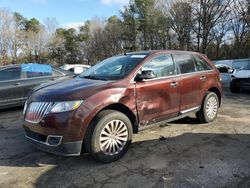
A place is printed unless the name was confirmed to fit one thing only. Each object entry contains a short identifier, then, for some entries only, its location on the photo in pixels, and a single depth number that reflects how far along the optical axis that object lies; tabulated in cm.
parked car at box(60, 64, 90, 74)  1216
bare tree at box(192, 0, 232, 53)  2218
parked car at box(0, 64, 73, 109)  552
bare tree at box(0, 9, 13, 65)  2820
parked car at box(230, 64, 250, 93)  750
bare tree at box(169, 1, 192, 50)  2363
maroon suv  276
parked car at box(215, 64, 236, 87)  993
